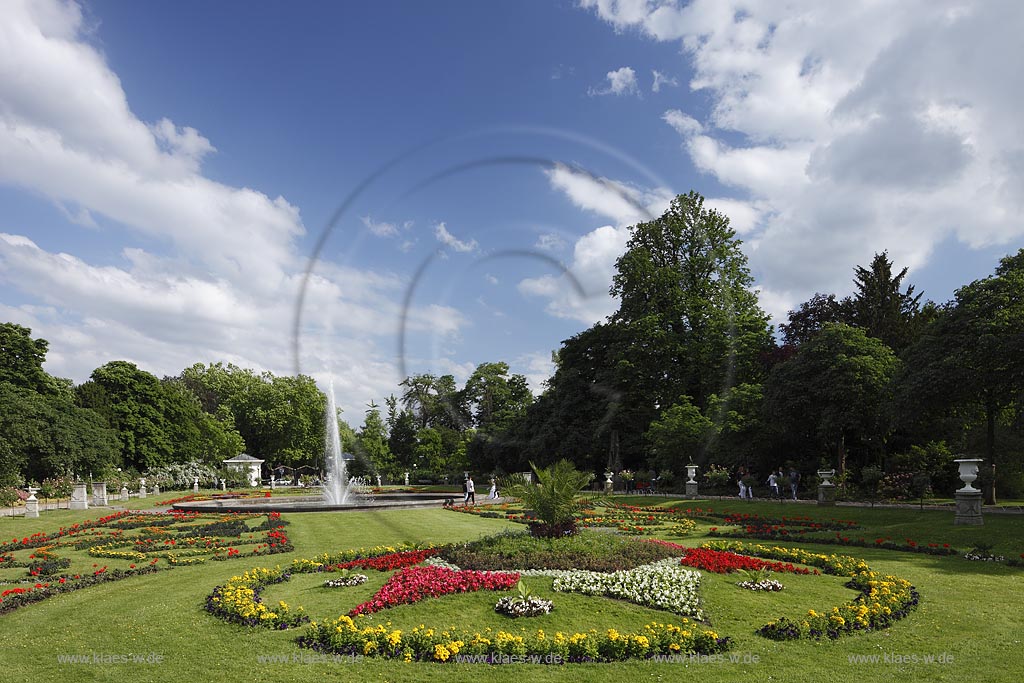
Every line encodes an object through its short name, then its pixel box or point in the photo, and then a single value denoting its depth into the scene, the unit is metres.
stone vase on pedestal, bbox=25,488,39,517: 25.91
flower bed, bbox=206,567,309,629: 9.45
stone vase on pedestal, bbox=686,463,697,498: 32.88
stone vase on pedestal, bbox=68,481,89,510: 31.05
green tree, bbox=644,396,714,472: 37.41
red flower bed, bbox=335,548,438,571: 12.91
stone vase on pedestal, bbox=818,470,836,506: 24.80
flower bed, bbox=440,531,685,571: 11.55
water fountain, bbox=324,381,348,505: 38.62
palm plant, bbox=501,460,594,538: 12.92
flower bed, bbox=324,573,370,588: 11.66
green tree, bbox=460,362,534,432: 61.97
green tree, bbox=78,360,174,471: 55.03
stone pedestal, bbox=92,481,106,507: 33.19
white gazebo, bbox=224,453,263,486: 59.67
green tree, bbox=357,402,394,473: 62.78
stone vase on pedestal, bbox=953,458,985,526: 17.41
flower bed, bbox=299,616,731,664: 7.82
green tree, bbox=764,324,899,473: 29.62
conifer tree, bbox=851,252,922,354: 41.66
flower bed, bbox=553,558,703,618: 9.57
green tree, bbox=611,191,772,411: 42.84
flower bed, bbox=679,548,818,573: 11.82
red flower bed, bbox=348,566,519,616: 9.94
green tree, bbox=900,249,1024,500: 21.78
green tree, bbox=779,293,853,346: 51.41
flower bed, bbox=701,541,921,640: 8.47
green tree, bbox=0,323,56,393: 49.31
